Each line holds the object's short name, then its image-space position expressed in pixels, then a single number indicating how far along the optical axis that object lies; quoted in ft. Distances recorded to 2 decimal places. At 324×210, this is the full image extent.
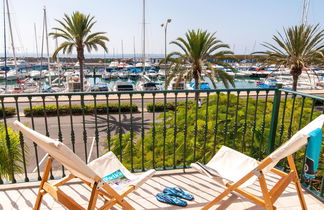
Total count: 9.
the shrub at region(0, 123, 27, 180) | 11.98
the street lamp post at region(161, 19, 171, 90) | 79.53
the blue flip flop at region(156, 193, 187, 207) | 8.87
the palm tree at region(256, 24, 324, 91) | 51.62
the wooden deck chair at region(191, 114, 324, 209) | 6.03
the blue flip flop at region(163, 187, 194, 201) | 9.29
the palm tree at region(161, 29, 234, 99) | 53.21
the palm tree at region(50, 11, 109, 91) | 65.72
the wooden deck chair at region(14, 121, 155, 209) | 5.48
